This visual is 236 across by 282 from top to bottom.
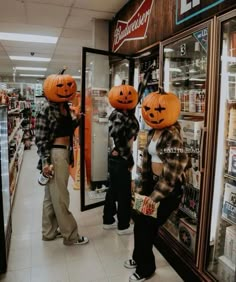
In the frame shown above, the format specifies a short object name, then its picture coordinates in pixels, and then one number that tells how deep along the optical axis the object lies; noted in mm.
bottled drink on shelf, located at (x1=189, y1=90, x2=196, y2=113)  2700
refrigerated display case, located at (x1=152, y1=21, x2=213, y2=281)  2375
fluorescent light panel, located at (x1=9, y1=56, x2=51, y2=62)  9039
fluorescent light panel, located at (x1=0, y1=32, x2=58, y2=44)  6061
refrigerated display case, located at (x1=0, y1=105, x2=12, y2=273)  2893
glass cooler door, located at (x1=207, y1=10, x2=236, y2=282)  2143
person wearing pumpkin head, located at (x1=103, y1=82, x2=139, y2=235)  3148
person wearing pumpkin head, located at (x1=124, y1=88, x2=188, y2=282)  2164
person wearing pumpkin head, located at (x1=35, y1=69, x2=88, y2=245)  2857
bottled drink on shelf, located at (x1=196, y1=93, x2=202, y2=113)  2617
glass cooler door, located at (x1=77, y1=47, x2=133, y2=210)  4891
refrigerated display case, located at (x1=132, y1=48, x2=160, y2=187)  3571
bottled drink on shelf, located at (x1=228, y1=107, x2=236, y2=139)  2196
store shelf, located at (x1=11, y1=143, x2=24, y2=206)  4339
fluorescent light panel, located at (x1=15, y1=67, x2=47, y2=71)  12039
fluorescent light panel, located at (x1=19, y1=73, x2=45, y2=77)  14752
